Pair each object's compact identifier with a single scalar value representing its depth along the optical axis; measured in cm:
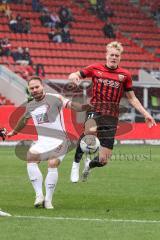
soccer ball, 1295
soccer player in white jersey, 1100
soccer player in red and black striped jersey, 1231
